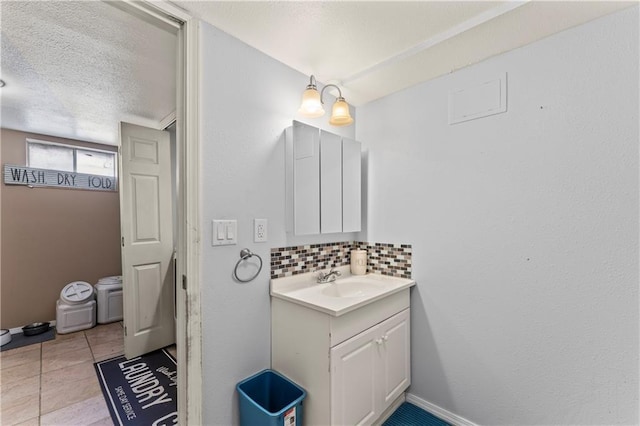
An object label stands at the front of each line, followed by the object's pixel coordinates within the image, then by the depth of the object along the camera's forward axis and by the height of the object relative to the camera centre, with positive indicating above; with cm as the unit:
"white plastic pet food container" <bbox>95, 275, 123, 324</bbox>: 306 -101
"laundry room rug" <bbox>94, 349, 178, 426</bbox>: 169 -126
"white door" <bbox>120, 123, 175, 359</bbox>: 236 -26
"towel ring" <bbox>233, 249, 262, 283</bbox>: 141 -25
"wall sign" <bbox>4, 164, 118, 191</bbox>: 284 +35
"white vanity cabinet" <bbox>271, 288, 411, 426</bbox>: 130 -77
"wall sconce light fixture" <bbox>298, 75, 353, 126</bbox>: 156 +59
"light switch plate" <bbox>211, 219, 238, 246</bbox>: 133 -11
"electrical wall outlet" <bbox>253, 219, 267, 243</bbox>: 149 -12
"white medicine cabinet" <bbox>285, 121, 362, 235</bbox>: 164 +18
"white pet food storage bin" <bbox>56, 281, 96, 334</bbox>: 285 -103
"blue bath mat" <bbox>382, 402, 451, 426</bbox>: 163 -127
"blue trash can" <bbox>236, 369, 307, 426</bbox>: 124 -95
